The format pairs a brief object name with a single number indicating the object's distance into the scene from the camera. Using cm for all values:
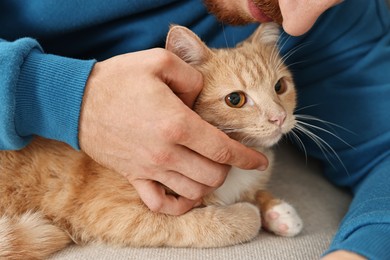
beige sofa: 50
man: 48
